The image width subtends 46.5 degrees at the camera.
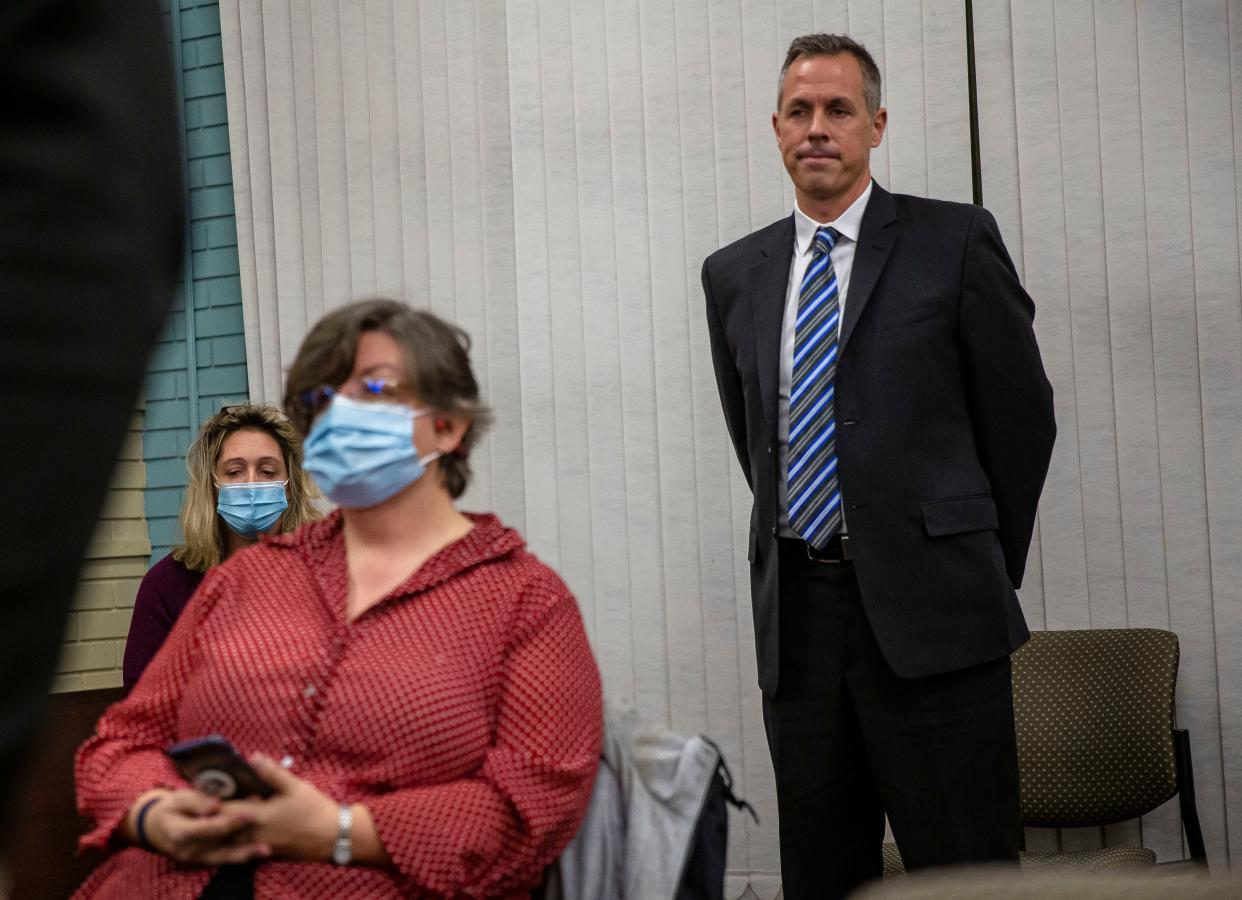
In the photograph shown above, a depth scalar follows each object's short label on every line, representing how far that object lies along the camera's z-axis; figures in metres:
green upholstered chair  3.64
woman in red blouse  1.85
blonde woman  3.48
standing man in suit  2.76
